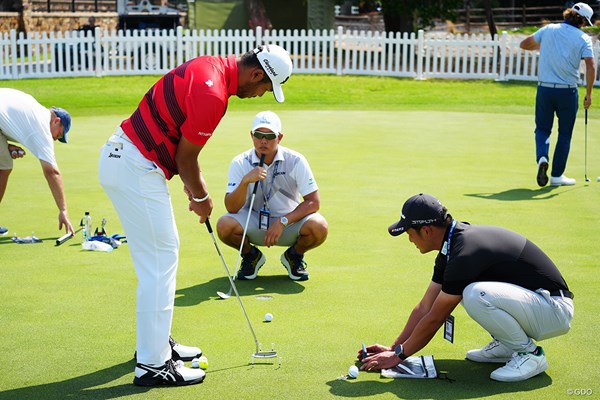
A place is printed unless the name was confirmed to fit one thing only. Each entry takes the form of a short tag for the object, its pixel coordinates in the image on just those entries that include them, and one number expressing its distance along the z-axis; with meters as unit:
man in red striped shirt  5.66
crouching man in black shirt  5.66
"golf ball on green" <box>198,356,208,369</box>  6.00
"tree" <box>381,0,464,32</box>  34.88
